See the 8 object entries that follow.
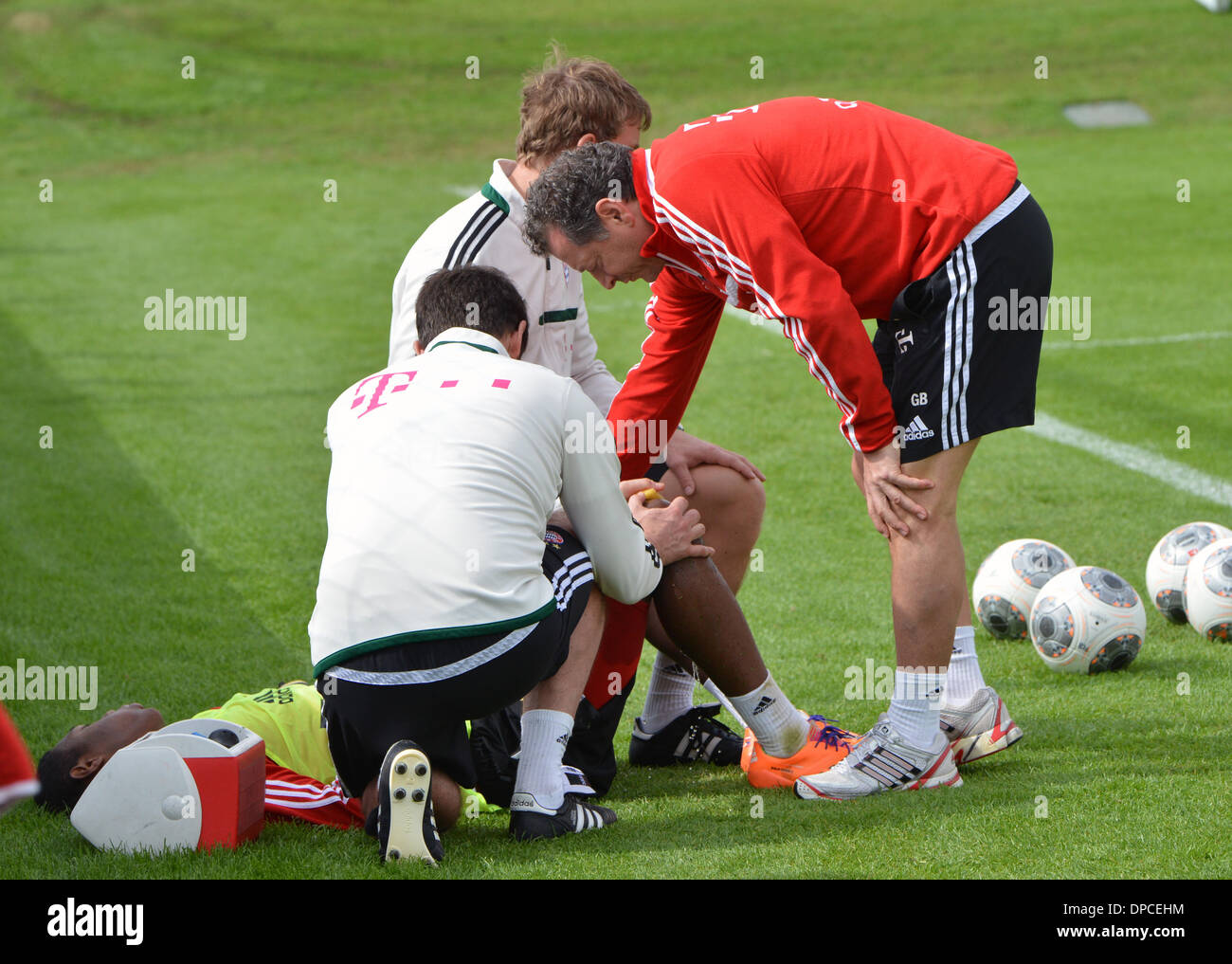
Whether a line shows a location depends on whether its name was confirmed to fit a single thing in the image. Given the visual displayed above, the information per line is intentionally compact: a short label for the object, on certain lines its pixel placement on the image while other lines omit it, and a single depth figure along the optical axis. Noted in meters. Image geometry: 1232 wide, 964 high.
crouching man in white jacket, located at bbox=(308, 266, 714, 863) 6.22
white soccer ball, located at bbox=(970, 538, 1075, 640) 9.98
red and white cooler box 6.32
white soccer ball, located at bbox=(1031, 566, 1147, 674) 9.12
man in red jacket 6.67
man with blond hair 8.12
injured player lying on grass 6.99
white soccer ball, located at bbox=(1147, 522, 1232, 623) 10.10
